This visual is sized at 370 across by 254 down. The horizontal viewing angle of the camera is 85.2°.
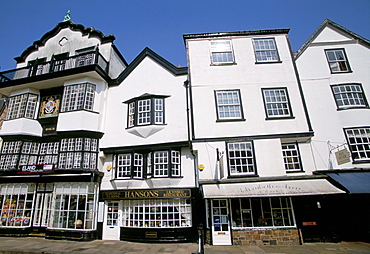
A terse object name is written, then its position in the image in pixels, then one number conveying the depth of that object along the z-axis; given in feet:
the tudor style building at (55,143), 38.68
